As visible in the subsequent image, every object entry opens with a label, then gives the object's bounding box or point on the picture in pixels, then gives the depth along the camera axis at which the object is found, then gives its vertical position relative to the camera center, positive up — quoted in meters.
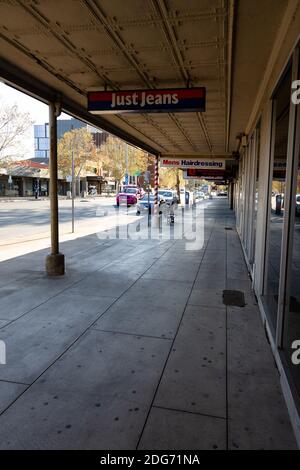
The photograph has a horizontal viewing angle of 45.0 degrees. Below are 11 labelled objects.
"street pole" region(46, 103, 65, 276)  7.30 -0.37
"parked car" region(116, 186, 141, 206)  33.75 -0.33
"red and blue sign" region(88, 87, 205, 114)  5.92 +1.58
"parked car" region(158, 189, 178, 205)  33.95 -0.09
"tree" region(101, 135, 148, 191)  56.98 +5.82
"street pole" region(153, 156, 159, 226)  17.25 +0.81
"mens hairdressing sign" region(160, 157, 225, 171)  17.86 +1.63
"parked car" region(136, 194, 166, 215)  28.35 -0.80
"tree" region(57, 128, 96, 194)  48.72 +6.15
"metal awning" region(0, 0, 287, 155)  3.77 +1.94
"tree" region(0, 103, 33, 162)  34.22 +5.67
